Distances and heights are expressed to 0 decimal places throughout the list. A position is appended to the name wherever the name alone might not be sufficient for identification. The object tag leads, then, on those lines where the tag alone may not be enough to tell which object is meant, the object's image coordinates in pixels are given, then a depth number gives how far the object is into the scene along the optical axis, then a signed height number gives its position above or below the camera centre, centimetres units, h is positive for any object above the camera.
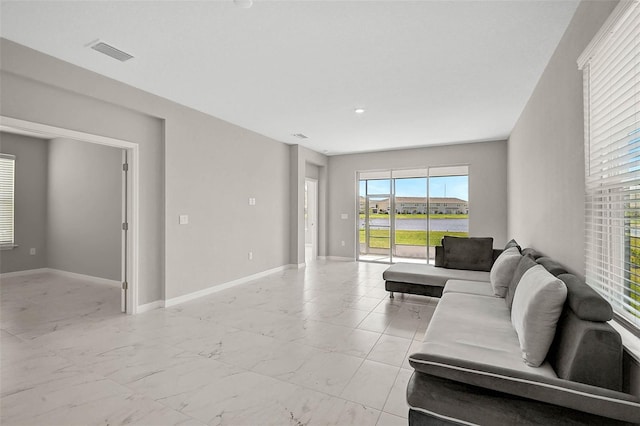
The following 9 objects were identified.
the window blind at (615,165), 154 +28
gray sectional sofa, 135 -82
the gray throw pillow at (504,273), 313 -64
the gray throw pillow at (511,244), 414 -44
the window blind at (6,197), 601 +34
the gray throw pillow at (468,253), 464 -63
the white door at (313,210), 846 +9
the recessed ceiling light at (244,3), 223 +157
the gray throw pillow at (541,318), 169 -61
